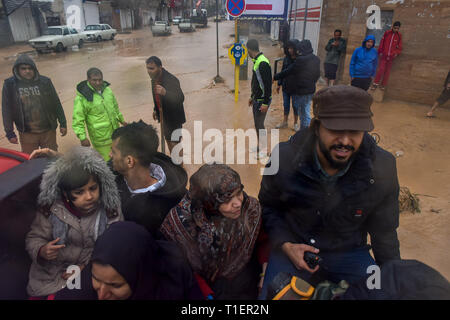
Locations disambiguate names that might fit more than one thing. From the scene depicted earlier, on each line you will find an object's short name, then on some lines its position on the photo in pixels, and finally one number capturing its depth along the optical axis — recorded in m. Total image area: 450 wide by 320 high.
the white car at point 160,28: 30.46
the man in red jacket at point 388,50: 7.01
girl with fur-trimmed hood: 1.74
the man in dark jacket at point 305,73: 5.29
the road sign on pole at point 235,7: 6.07
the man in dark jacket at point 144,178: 2.03
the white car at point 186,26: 34.91
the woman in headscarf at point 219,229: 1.77
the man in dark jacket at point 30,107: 3.66
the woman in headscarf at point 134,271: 1.34
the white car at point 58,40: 18.05
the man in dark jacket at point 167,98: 4.11
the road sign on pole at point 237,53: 6.70
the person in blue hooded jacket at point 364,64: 6.39
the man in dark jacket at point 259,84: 4.70
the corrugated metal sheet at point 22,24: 22.66
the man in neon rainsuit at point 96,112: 3.68
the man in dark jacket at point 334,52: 8.00
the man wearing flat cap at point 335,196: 1.66
